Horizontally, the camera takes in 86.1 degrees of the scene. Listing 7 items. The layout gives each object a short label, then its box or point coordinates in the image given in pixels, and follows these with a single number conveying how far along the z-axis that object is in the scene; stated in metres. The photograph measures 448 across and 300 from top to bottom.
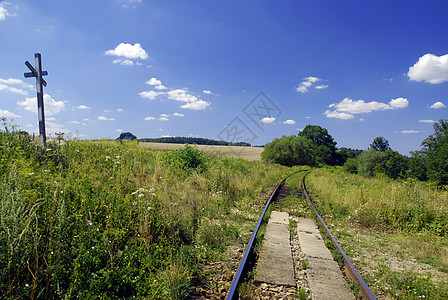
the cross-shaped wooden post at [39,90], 7.46
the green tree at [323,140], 71.31
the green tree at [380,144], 89.94
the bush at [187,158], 9.98
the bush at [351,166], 61.43
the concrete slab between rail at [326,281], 3.32
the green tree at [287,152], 52.44
